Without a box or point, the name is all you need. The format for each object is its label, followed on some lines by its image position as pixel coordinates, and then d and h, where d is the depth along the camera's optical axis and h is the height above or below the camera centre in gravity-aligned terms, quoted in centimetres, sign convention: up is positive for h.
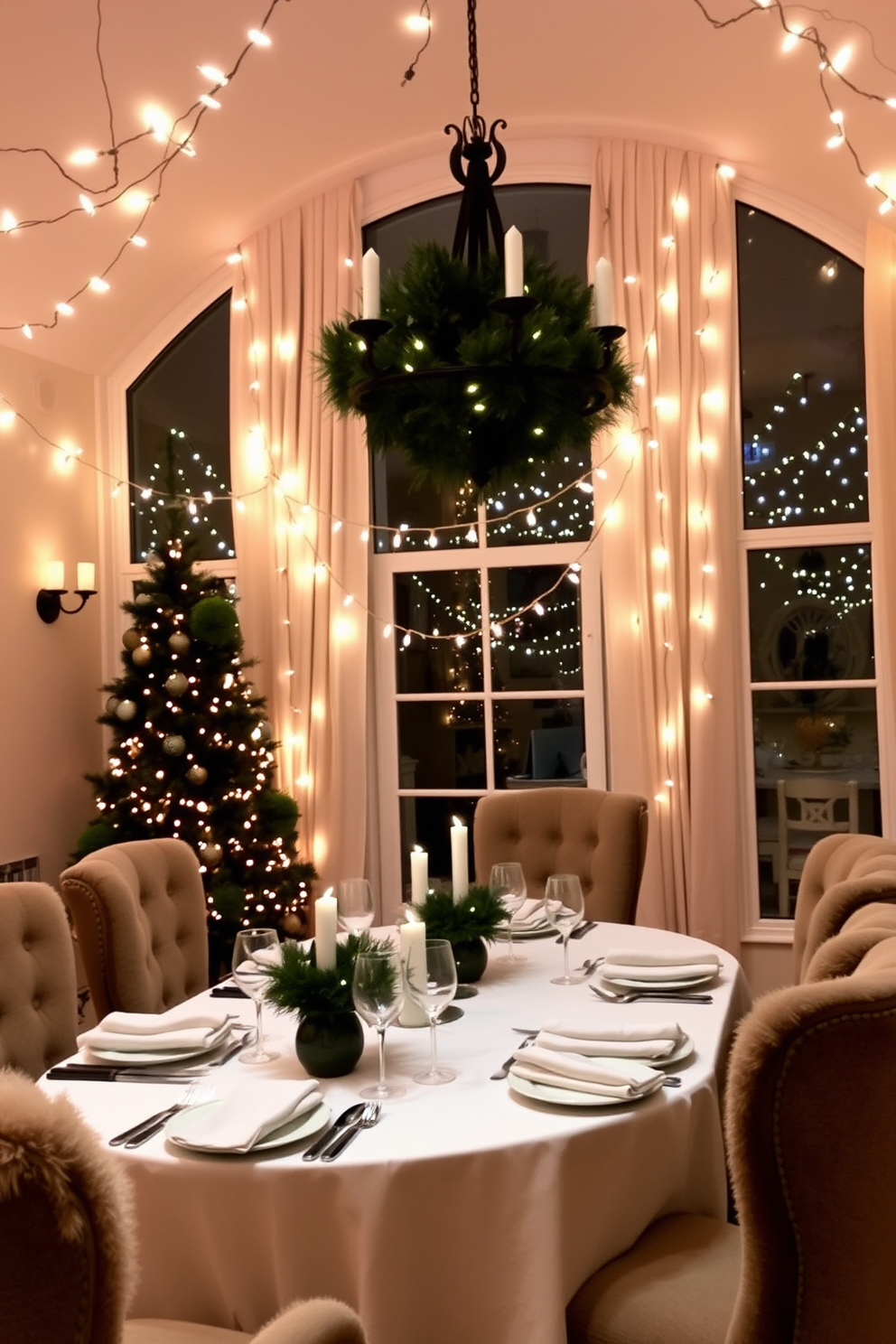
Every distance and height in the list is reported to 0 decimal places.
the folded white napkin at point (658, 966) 256 -57
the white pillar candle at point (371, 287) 226 +76
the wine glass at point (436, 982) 189 -43
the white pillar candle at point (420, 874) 269 -38
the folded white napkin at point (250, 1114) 172 -59
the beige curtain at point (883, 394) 457 +110
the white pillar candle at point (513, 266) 213 +75
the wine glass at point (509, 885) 275 -41
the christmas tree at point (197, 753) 488 -19
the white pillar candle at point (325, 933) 207 -39
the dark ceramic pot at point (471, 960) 264 -56
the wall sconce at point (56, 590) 523 +52
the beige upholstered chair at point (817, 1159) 133 -51
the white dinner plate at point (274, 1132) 173 -61
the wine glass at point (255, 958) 212 -44
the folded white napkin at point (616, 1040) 202 -57
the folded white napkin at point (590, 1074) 186 -58
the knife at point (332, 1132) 172 -62
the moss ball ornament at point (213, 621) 495 +34
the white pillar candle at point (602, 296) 248 +80
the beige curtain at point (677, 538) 480 +62
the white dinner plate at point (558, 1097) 184 -60
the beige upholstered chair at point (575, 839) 368 -44
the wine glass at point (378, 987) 185 -43
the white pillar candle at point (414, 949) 189 -38
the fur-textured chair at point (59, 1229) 98 -42
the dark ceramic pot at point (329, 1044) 203 -56
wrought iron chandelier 228 +65
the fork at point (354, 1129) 171 -62
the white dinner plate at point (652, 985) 253 -59
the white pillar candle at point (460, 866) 276 -37
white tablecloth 168 -72
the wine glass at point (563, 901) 251 -41
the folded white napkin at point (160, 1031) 219 -59
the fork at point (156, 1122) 181 -63
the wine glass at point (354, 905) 245 -40
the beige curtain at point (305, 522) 524 +78
